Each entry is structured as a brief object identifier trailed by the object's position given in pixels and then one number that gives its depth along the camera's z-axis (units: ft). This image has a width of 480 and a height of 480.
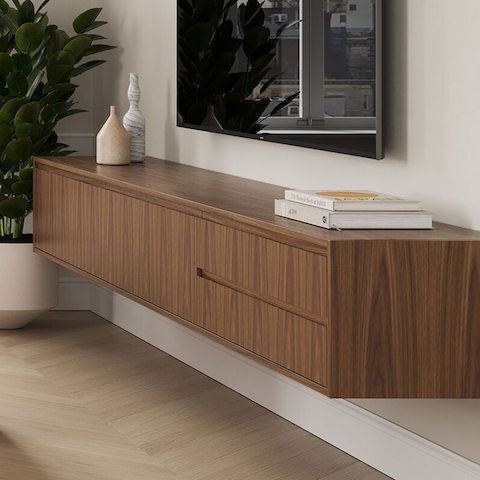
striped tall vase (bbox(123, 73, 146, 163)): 18.35
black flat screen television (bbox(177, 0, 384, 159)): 13.11
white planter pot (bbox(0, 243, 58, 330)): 20.33
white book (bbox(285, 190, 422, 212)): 11.57
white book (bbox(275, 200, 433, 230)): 11.51
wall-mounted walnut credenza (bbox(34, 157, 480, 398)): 11.00
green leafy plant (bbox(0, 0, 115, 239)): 19.00
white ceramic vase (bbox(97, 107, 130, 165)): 17.69
